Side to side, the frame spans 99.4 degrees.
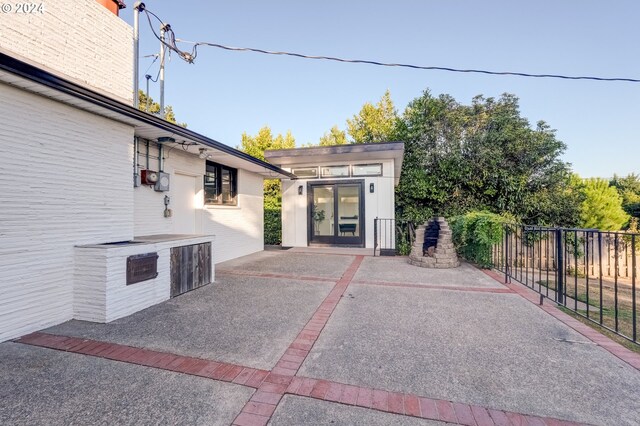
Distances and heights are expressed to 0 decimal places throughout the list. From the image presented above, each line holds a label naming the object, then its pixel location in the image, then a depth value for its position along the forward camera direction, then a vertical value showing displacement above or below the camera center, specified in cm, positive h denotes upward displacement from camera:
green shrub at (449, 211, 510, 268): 586 -42
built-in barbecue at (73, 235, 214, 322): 320 -83
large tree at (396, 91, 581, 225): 921 +187
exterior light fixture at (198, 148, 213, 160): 560 +132
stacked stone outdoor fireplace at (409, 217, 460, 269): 623 -89
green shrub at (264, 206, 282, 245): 1131 -52
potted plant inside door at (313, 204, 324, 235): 948 -4
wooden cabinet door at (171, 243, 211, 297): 414 -85
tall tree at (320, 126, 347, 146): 2417 +722
